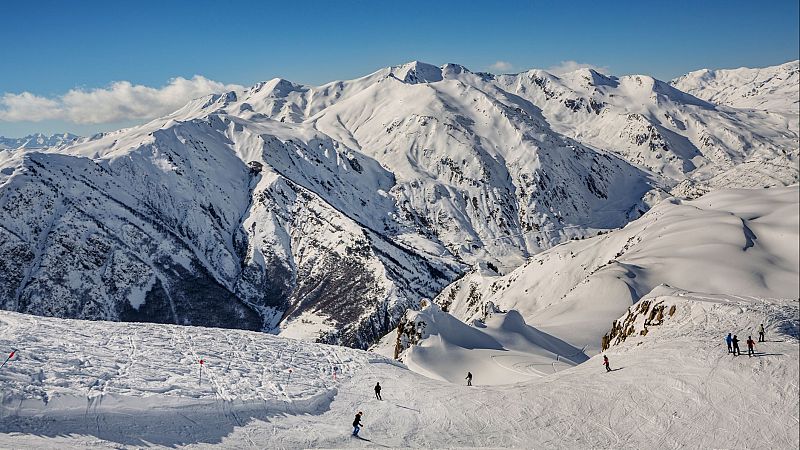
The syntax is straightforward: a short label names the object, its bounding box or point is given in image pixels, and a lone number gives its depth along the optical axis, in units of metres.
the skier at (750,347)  37.09
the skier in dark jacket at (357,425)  33.28
